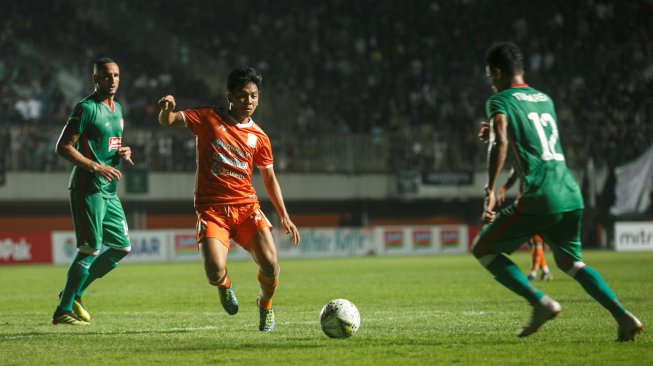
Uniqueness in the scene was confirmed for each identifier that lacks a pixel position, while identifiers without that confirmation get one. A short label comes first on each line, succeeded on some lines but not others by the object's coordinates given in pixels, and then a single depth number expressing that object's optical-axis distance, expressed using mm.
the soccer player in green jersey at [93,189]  20281
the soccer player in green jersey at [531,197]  15250
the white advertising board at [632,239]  65625
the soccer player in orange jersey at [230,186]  17734
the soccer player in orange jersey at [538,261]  35594
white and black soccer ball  16953
